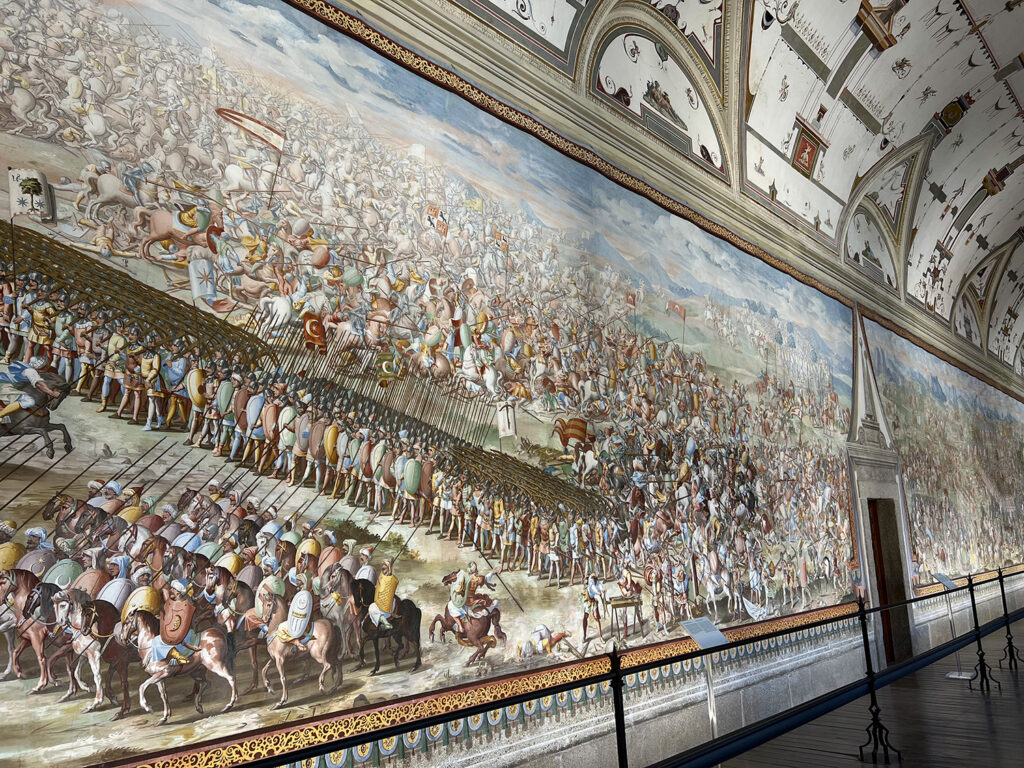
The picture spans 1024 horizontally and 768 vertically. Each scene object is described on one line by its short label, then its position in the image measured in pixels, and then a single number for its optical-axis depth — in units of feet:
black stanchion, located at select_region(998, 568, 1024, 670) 29.73
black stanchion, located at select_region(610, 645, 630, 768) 11.44
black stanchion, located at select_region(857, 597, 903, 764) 18.07
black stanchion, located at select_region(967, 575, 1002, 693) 26.12
